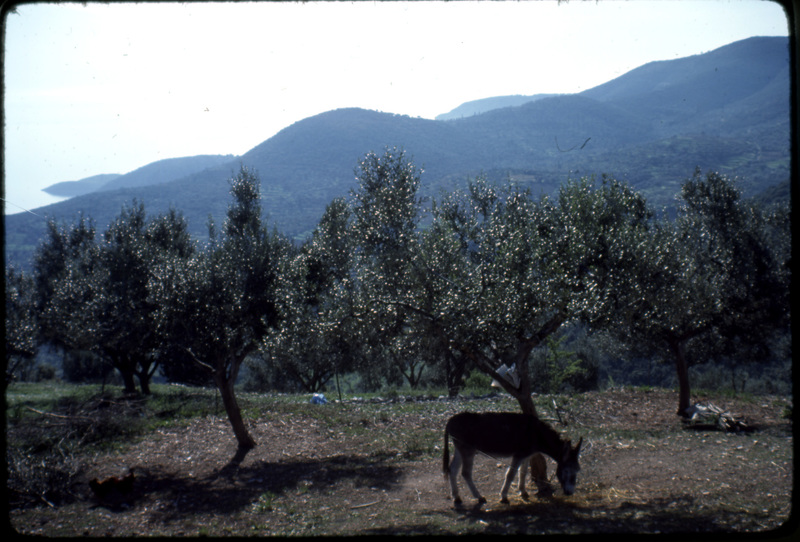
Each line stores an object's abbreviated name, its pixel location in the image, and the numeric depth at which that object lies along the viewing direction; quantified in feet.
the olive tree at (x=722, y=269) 58.44
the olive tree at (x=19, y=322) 62.80
